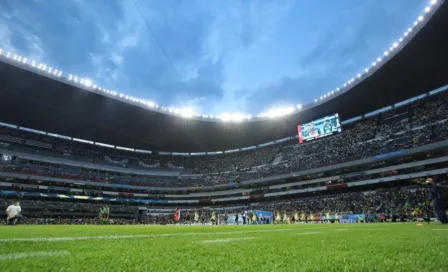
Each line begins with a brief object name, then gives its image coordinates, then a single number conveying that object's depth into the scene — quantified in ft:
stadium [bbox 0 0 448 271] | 111.65
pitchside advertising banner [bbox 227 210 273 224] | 116.63
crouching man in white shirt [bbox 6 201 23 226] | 50.70
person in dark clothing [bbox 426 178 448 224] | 35.37
